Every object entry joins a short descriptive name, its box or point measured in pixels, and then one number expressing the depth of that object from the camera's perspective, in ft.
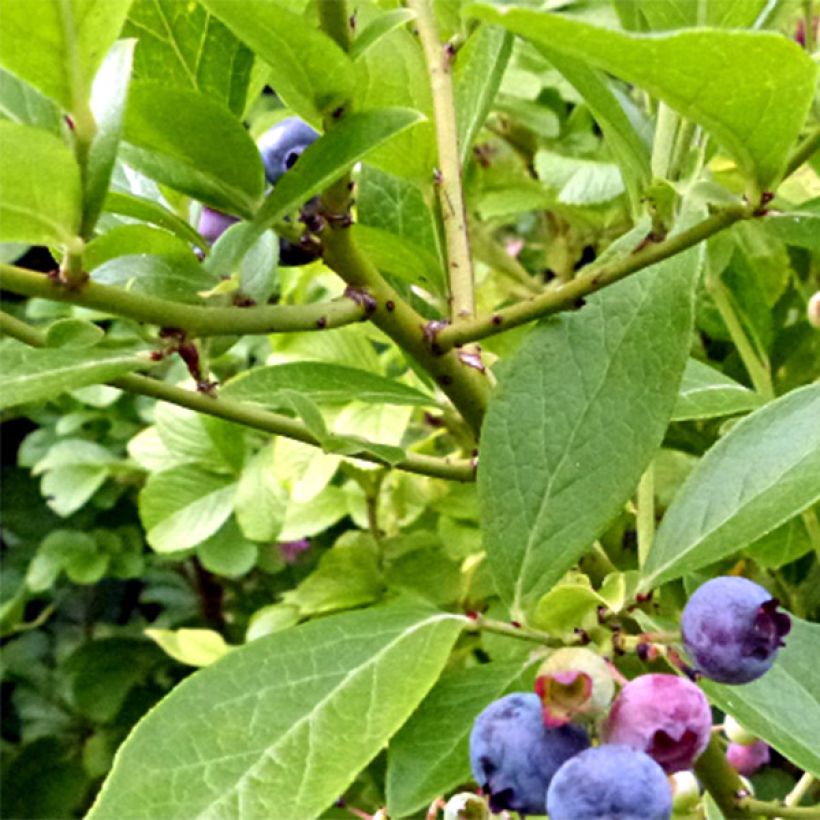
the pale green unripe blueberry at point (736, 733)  0.63
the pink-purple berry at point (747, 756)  0.70
